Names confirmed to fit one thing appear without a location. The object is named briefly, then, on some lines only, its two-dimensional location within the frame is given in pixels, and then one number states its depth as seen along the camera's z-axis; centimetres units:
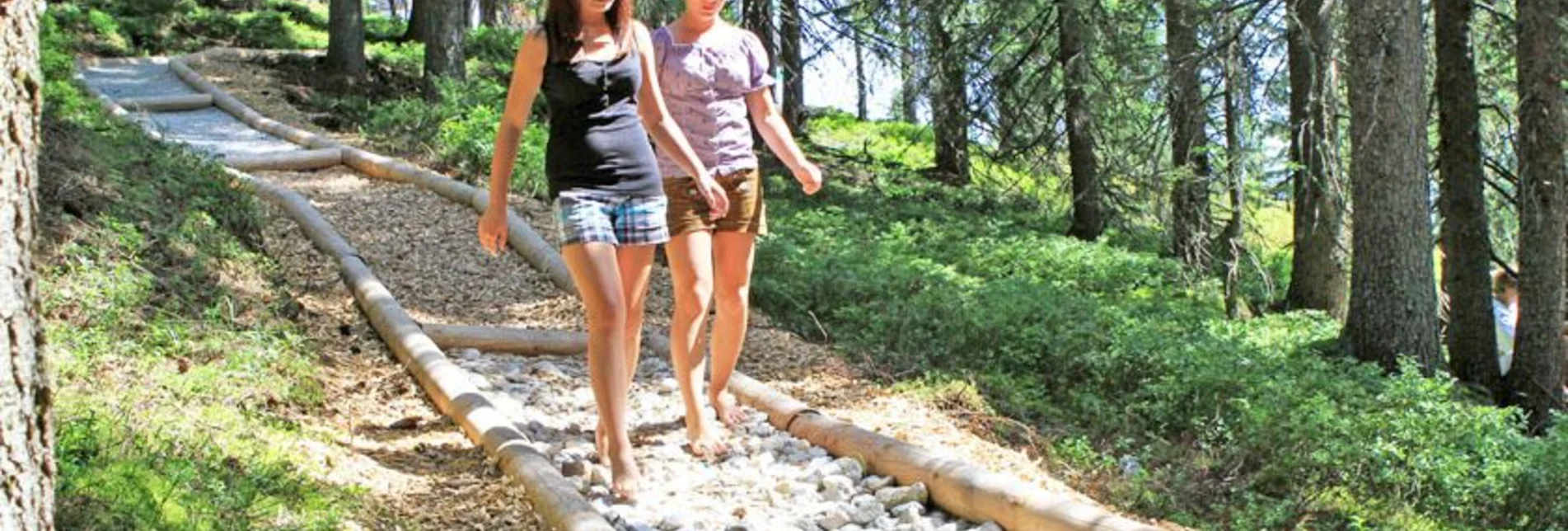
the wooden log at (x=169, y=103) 1659
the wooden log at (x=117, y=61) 2112
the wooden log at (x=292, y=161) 1188
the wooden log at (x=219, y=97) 1617
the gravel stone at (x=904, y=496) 484
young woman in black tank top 460
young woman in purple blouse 519
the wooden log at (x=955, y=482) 421
